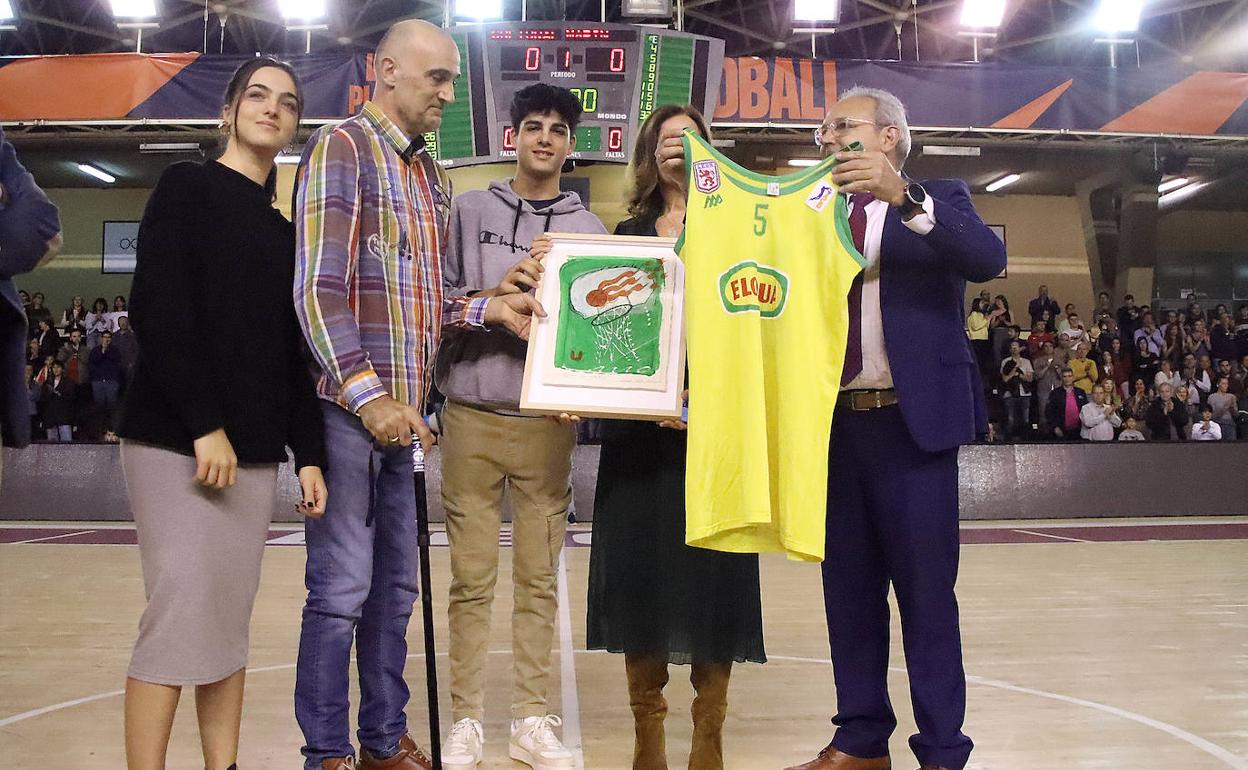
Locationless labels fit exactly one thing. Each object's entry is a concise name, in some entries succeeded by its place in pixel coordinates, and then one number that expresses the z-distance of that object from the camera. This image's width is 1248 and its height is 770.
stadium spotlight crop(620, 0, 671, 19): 8.53
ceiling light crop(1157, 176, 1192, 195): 16.79
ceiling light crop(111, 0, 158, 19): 10.97
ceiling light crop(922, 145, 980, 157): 11.59
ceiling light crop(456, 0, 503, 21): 10.11
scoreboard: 7.83
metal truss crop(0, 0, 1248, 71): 13.68
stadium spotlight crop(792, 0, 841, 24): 11.09
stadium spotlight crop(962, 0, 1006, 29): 11.56
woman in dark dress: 2.37
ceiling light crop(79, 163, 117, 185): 15.61
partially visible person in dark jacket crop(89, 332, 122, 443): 11.02
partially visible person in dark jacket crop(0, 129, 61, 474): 1.78
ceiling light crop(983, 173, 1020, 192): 16.53
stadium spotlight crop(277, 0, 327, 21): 11.43
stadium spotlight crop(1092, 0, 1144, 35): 11.21
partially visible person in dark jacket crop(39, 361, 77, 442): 10.80
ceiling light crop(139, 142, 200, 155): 11.90
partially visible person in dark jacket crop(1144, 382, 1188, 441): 11.23
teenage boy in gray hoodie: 2.68
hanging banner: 9.74
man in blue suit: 2.29
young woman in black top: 1.87
